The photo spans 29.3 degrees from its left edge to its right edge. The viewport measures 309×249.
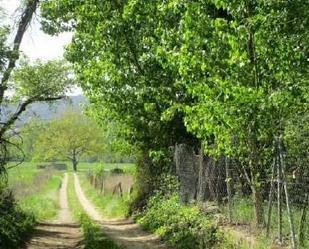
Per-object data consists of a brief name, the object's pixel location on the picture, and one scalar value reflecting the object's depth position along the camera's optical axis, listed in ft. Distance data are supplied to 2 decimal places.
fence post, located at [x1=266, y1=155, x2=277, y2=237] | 36.14
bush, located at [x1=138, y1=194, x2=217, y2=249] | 48.26
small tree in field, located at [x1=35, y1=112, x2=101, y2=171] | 328.08
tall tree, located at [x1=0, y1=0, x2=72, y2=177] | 77.20
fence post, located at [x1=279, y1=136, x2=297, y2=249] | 31.55
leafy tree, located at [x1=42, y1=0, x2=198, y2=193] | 63.16
